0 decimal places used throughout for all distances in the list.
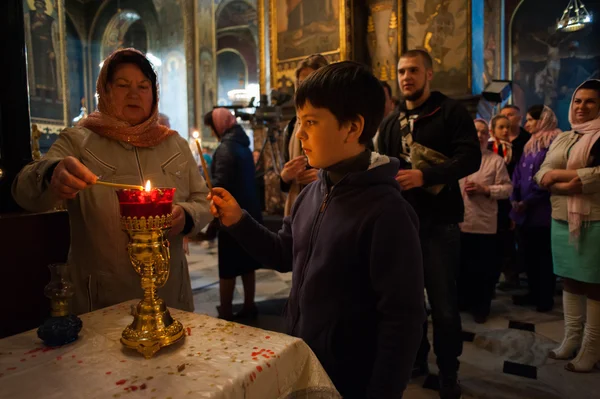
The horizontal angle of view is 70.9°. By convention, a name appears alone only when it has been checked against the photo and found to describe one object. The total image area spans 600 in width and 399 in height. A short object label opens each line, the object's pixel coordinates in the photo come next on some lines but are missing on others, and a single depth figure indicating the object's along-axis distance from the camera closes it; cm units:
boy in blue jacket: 107
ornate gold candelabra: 94
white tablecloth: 78
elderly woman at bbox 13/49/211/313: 154
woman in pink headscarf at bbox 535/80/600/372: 263
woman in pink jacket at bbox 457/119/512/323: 369
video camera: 605
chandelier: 1046
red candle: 94
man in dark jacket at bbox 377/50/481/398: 225
